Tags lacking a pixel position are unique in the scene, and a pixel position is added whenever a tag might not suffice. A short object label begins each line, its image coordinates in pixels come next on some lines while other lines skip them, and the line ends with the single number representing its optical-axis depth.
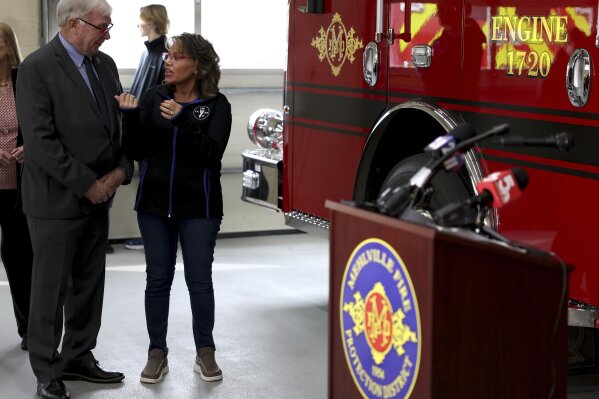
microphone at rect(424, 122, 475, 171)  3.61
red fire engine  4.94
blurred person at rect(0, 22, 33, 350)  6.56
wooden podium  3.43
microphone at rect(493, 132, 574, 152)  3.63
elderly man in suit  5.45
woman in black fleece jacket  5.88
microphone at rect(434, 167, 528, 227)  3.50
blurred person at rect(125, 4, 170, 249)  9.15
